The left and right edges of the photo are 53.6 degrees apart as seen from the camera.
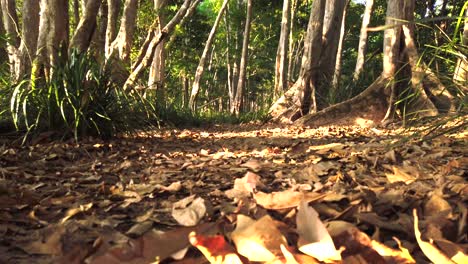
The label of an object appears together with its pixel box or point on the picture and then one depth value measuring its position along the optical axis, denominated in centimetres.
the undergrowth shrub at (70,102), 407
